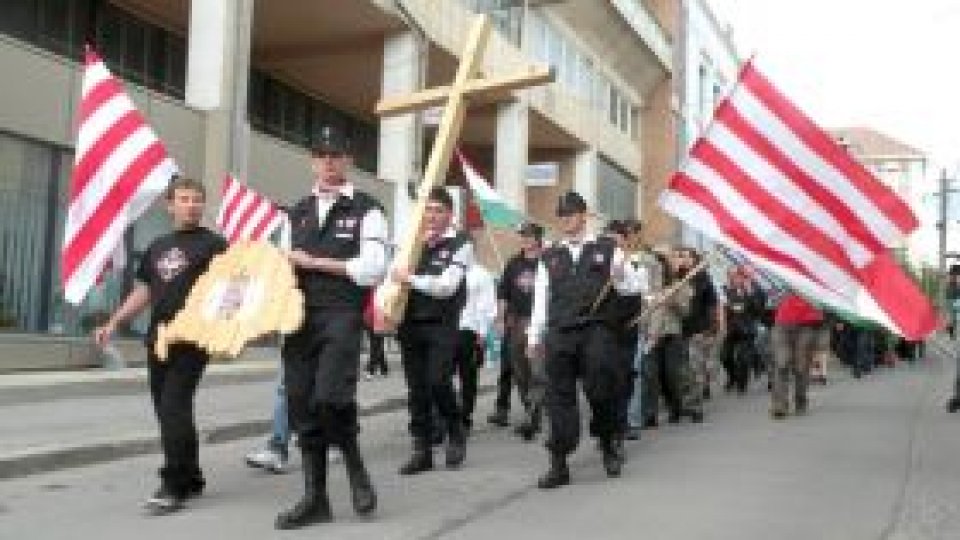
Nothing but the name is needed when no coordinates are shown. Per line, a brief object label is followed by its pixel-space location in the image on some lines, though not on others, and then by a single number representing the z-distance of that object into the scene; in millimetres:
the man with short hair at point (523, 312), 13086
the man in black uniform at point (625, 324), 10000
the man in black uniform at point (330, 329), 7633
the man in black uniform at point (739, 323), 20750
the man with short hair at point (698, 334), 15289
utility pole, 61719
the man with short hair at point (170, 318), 8102
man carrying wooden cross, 9977
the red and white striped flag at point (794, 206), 9828
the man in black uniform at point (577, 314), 9734
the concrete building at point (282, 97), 18500
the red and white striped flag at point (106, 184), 9320
